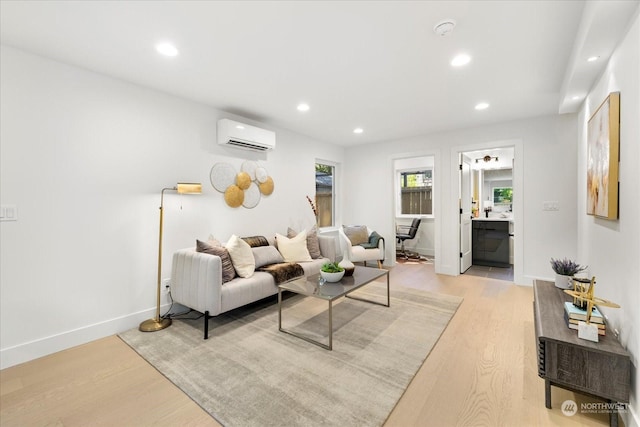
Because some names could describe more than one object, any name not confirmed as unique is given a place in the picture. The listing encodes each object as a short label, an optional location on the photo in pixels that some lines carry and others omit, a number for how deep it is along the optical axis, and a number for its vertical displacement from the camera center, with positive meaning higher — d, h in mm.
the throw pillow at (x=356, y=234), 5188 -343
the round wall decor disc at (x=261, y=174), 4055 +606
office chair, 6113 -378
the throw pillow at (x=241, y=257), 3061 -484
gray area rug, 1670 -1161
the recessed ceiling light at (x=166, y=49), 2160 +1335
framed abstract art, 1793 +453
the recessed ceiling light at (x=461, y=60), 2348 +1391
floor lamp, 2751 -768
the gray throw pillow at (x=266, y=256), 3439 -529
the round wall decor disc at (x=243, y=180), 3787 +479
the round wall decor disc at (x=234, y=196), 3654 +251
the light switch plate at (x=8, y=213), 2123 -13
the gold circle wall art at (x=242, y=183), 3600 +448
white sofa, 2602 -740
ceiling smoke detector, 1873 +1336
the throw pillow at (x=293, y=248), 3857 -473
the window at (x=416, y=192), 6734 +625
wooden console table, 1473 -822
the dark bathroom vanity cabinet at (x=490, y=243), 5262 -492
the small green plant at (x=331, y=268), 2816 -547
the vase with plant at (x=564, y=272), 2439 -487
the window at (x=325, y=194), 5613 +456
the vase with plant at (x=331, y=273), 2800 -589
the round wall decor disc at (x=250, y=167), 3895 +681
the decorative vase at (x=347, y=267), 3068 -577
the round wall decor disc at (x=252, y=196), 3914 +266
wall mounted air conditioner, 3471 +1053
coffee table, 2421 -701
